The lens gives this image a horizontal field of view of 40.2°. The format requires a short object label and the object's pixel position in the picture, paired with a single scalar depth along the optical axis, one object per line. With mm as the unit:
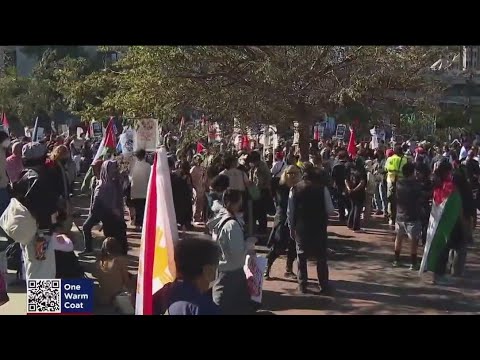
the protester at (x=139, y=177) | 10016
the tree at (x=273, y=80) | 8594
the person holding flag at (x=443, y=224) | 7672
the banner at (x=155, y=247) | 3762
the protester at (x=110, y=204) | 8094
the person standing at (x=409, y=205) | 7969
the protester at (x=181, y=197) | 9867
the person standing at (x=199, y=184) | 11406
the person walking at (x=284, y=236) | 7898
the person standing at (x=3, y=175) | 7652
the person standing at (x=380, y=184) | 12430
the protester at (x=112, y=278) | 6410
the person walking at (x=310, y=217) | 7023
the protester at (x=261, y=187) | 9992
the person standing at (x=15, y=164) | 9126
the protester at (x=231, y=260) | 5363
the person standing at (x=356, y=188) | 10711
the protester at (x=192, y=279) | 3332
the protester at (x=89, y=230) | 8367
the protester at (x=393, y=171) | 11039
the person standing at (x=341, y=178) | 11438
